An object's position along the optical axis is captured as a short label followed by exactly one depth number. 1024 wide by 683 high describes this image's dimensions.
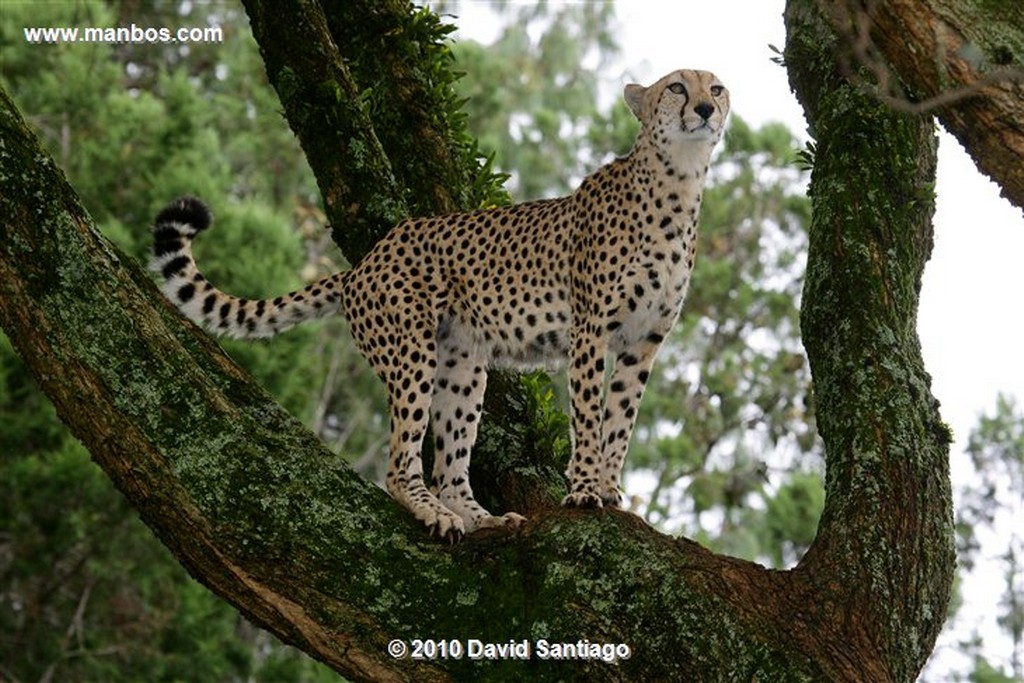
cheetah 16.02
